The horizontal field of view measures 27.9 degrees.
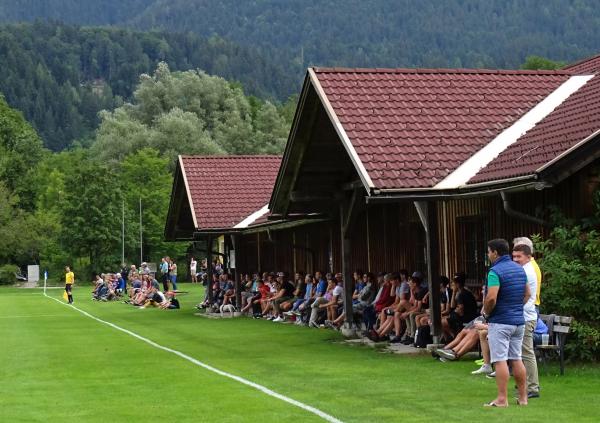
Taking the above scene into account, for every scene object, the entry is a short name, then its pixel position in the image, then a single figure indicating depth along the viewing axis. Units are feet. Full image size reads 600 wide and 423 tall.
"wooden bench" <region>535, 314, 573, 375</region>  50.21
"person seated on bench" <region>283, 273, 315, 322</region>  97.25
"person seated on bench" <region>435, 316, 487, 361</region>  57.31
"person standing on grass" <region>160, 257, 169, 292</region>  166.30
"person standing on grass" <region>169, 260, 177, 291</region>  177.27
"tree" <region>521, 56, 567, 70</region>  330.34
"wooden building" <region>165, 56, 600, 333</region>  58.65
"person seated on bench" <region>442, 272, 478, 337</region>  63.05
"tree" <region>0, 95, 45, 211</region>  326.44
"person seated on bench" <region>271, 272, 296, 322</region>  104.37
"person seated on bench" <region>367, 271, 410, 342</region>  71.26
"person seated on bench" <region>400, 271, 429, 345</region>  69.00
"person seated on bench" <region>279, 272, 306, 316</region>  101.65
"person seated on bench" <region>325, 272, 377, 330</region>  82.07
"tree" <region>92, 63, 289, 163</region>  271.28
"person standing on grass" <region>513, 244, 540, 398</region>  43.16
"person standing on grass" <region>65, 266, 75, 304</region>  152.46
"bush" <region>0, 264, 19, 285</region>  265.54
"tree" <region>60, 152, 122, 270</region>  252.21
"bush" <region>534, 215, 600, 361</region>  53.16
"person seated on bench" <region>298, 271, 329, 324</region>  94.27
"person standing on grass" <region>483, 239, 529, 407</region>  40.11
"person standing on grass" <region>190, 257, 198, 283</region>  222.69
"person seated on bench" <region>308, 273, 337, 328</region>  90.89
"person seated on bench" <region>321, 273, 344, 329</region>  88.84
